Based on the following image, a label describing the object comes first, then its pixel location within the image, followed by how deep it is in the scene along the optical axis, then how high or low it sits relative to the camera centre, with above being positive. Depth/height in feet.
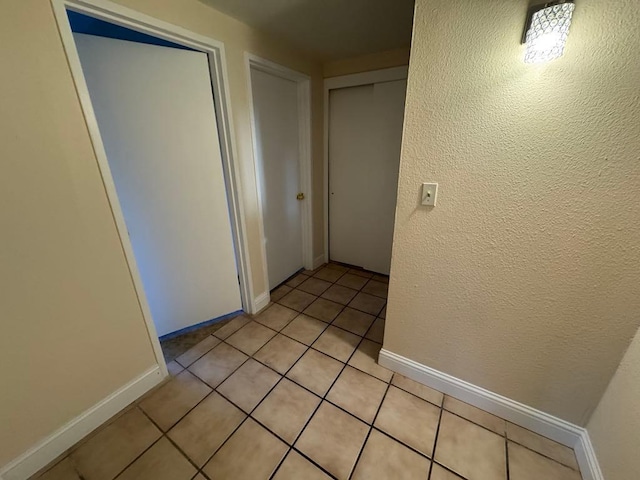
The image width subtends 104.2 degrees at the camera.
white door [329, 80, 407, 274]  7.67 -0.35
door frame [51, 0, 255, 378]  3.36 +0.78
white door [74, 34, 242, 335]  4.48 -0.17
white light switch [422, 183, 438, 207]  3.82 -0.53
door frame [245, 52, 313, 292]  6.02 +0.48
